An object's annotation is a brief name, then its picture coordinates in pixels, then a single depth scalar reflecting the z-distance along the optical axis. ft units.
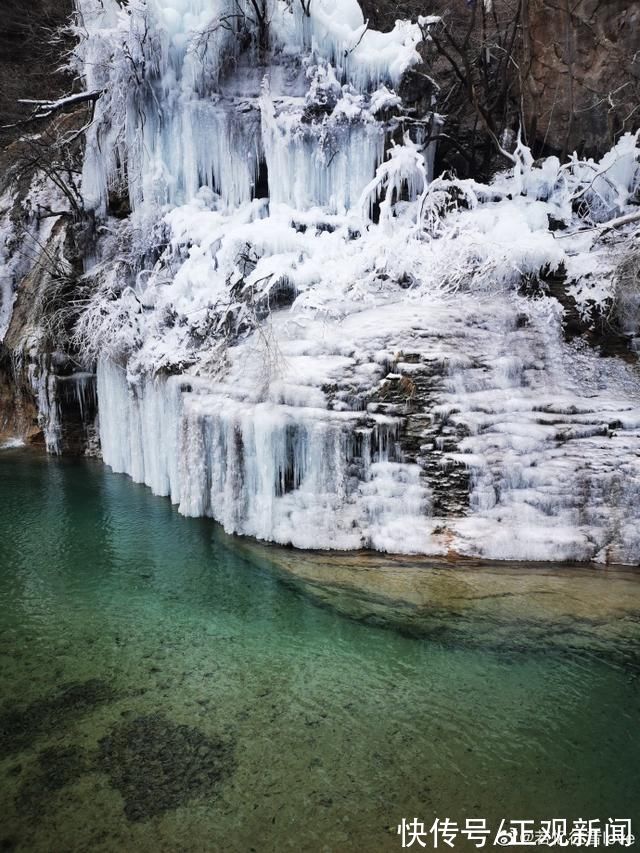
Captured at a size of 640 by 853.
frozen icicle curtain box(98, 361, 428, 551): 20.35
